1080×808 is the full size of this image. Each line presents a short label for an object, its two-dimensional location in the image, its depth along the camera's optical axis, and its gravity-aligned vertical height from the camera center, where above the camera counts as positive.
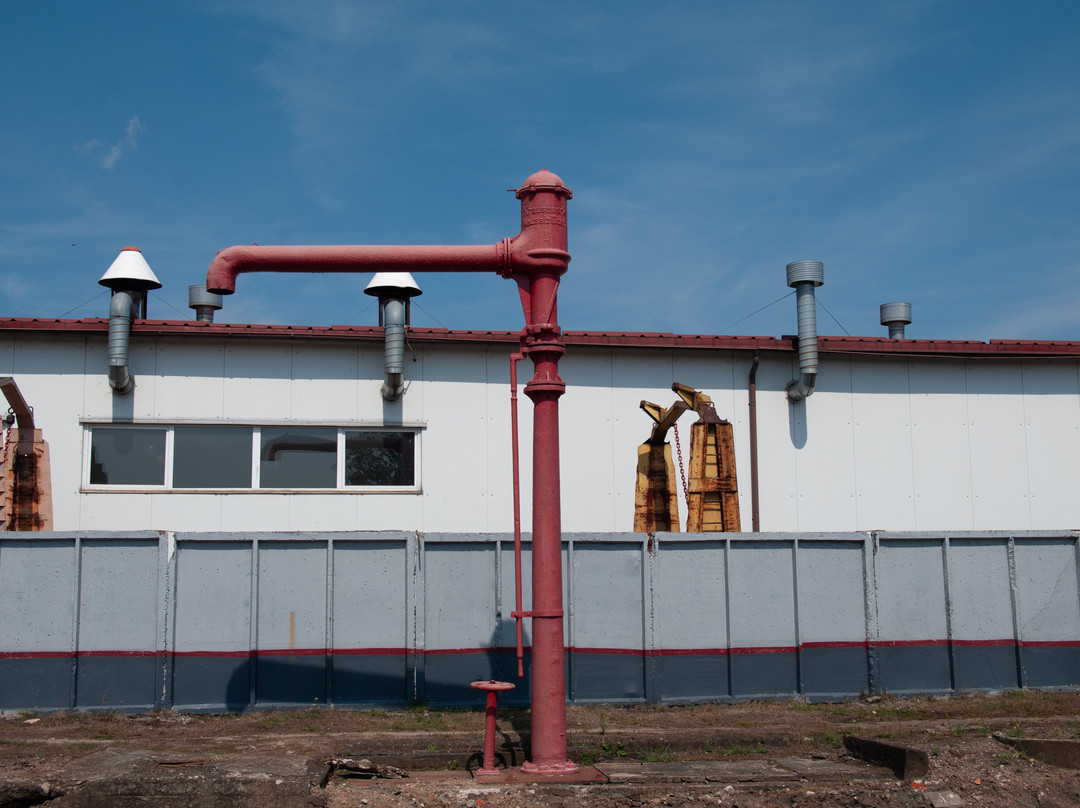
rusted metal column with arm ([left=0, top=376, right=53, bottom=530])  13.06 +1.03
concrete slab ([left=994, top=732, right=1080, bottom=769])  9.02 -1.75
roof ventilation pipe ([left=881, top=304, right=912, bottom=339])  17.08 +3.80
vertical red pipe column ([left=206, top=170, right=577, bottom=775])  8.48 +2.28
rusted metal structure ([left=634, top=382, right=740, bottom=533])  12.98 +1.09
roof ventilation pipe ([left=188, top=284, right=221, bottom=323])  16.72 +4.11
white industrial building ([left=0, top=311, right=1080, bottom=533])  13.85 +1.82
